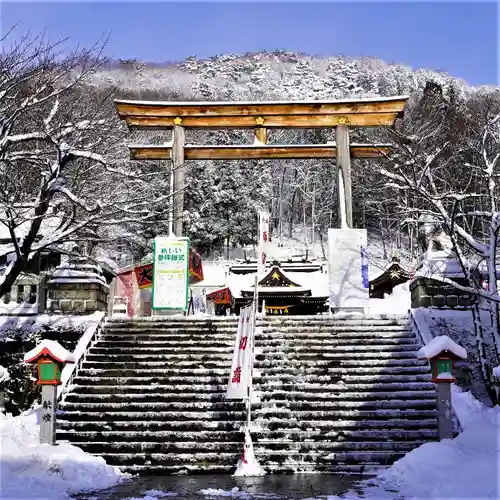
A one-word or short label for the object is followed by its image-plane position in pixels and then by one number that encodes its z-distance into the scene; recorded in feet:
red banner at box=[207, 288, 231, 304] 97.29
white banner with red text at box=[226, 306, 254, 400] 32.30
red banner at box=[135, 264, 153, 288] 81.35
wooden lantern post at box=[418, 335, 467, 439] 31.71
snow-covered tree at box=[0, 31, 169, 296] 33.60
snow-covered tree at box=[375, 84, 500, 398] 36.19
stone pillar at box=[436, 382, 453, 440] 31.71
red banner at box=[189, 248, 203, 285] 67.65
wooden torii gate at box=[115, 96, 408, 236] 57.11
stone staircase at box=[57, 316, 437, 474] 32.30
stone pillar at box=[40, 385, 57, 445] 32.27
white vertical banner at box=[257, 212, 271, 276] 45.55
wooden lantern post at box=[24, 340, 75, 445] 32.40
